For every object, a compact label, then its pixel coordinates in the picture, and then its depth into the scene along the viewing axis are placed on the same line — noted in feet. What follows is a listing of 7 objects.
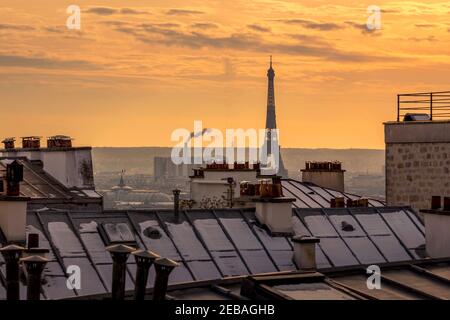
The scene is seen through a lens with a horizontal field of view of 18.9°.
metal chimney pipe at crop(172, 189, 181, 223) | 126.72
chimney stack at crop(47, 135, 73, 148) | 200.54
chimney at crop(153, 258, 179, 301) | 70.44
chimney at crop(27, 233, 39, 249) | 107.93
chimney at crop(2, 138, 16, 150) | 221.87
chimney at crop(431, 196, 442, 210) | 120.26
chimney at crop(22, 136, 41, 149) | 208.64
